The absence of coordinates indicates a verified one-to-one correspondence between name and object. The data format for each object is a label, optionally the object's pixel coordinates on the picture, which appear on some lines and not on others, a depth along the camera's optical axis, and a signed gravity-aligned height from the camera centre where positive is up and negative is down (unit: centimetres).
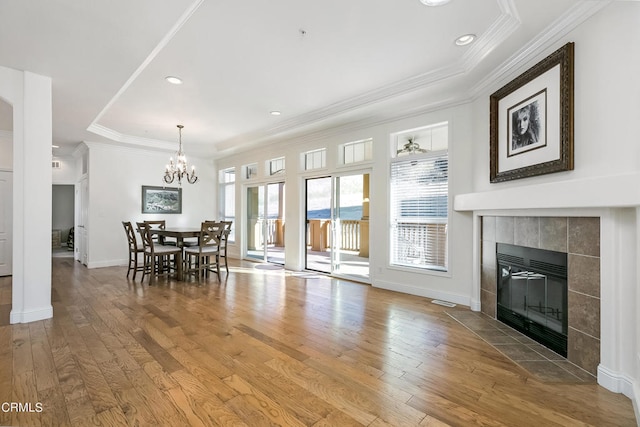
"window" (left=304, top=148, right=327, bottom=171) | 585 +105
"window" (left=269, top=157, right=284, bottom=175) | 678 +105
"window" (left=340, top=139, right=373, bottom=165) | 507 +105
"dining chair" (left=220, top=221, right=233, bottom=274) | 569 -31
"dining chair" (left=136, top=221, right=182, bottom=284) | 511 -67
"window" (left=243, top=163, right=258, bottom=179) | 740 +103
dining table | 527 -34
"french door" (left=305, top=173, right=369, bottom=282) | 535 -13
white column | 316 +23
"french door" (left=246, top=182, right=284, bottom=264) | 707 -22
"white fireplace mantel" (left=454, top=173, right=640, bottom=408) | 189 -33
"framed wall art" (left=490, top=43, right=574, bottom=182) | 242 +84
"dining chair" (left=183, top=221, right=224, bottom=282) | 531 -64
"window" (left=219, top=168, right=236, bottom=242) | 797 +46
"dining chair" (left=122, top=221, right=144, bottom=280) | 538 -47
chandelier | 576 +86
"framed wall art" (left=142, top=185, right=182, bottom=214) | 724 +32
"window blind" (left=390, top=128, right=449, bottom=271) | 426 +5
